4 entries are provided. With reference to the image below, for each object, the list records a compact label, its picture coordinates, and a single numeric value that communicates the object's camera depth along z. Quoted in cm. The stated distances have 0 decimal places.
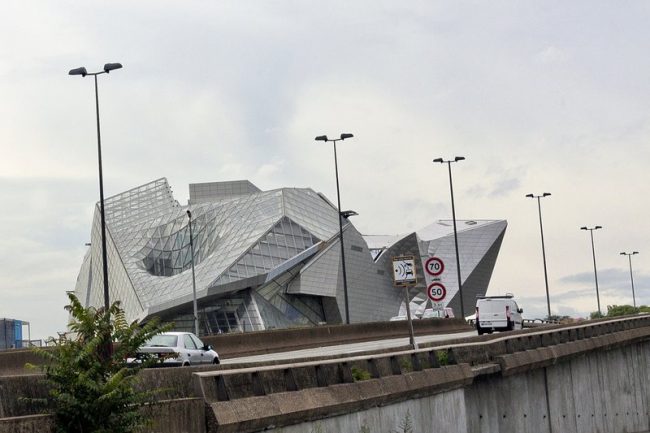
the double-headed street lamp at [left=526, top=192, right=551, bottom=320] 9675
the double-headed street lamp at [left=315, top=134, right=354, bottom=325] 6994
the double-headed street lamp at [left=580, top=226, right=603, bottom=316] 11825
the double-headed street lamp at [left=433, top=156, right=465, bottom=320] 7850
